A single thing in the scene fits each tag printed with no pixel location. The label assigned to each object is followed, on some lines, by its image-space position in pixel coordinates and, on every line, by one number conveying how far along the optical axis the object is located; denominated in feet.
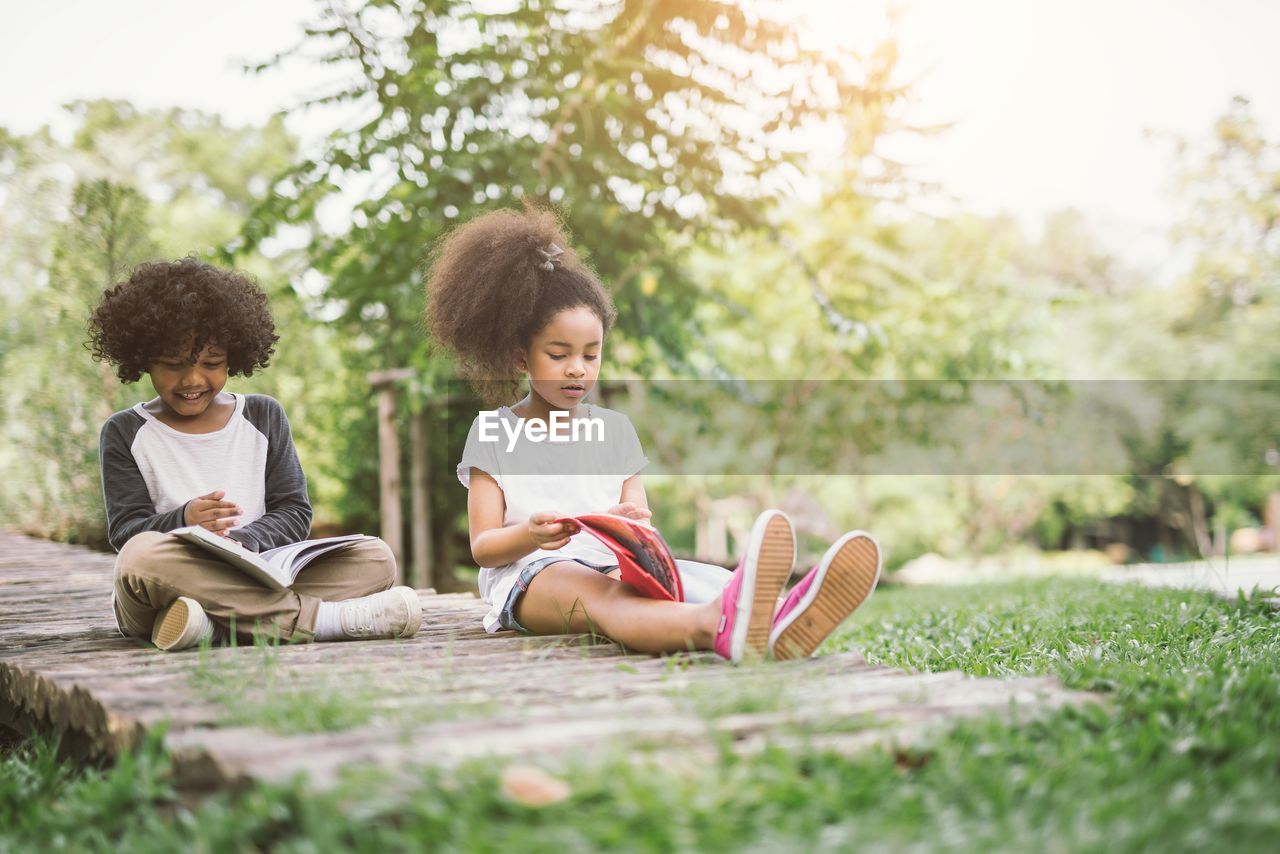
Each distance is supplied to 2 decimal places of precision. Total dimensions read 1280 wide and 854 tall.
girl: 9.23
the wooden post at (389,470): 26.53
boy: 10.00
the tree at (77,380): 27.32
